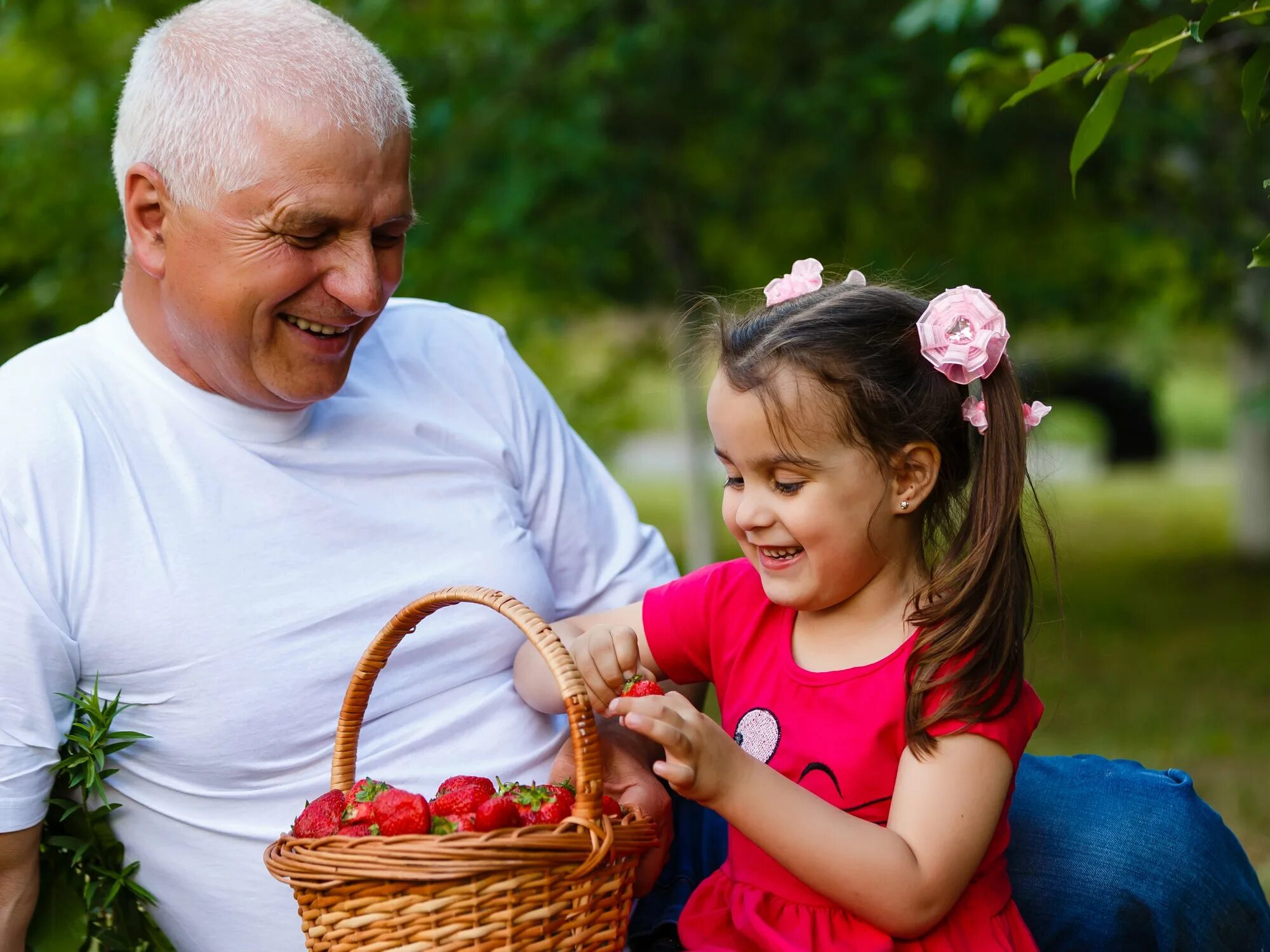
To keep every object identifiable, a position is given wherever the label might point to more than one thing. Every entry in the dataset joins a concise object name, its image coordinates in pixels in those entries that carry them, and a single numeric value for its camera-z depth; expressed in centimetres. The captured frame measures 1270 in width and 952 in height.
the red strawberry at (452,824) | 190
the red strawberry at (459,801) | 194
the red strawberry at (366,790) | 197
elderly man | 225
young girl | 201
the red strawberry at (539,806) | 196
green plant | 220
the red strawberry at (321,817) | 194
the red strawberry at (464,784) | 200
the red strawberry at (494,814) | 187
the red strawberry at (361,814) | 192
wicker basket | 180
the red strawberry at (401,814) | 188
